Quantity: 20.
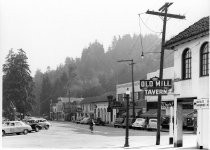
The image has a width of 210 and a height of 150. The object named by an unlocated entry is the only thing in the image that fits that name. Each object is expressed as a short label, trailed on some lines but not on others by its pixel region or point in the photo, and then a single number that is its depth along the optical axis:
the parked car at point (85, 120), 75.12
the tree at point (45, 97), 136.38
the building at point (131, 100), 64.95
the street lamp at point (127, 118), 26.75
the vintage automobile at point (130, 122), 56.24
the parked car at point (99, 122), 69.94
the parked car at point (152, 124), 49.78
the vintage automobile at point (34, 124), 46.09
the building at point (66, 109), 105.46
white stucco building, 21.81
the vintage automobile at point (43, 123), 50.57
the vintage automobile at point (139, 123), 52.38
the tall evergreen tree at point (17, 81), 73.00
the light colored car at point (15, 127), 39.92
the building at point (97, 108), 80.44
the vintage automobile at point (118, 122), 59.62
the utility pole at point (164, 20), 26.40
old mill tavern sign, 23.45
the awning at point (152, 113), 55.67
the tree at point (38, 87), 140.50
